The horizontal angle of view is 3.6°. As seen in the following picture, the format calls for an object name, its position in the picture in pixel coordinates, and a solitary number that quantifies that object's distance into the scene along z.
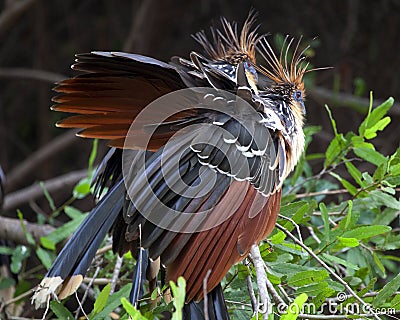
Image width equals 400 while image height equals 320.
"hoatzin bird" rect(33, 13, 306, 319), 10.77
